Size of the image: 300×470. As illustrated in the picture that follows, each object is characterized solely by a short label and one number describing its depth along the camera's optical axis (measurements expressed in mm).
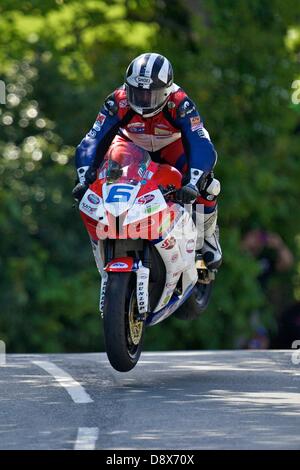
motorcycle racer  11648
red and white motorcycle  11031
